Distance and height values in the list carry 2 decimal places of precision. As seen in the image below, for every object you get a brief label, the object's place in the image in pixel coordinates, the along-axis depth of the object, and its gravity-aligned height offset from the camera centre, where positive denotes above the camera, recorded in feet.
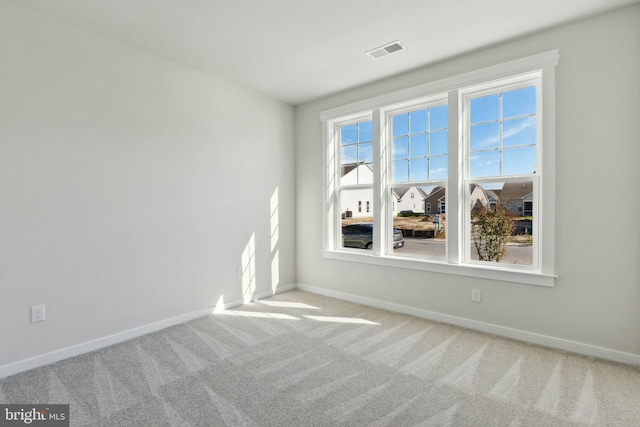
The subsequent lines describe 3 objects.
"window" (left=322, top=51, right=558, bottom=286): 9.53 +1.29
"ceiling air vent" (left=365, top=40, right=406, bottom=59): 9.79 +5.01
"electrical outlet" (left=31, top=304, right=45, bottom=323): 8.09 -2.61
